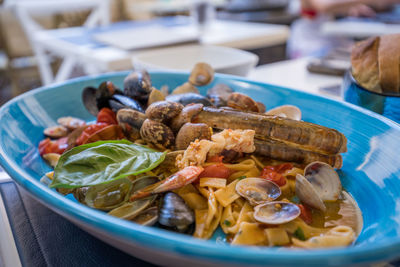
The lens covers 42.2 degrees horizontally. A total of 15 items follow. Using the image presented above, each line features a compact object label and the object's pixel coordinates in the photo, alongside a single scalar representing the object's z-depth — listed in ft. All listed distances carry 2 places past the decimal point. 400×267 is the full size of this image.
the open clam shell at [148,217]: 0.99
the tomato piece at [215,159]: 1.20
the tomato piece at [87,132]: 1.30
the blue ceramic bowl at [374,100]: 1.34
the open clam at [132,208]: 1.01
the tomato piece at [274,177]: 1.17
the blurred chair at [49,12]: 3.78
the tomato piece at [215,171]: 1.16
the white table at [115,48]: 2.63
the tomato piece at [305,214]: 1.05
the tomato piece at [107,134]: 1.27
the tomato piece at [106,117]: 1.40
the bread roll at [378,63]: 1.37
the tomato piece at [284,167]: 1.22
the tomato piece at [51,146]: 1.31
